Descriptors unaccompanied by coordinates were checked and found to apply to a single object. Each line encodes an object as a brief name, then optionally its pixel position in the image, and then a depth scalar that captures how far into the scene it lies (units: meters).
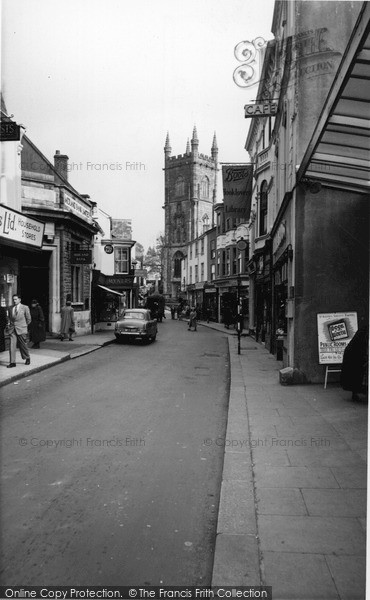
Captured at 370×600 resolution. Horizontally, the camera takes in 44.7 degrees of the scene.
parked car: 19.30
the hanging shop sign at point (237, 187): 13.32
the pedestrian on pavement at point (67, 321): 18.84
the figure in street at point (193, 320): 28.36
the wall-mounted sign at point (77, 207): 20.56
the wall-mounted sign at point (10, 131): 10.00
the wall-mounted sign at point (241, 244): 19.36
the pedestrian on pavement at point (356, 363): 7.74
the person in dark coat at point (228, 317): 32.19
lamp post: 19.35
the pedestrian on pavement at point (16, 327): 10.99
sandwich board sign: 9.53
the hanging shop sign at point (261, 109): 12.00
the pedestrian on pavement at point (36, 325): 15.38
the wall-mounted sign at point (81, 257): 20.06
